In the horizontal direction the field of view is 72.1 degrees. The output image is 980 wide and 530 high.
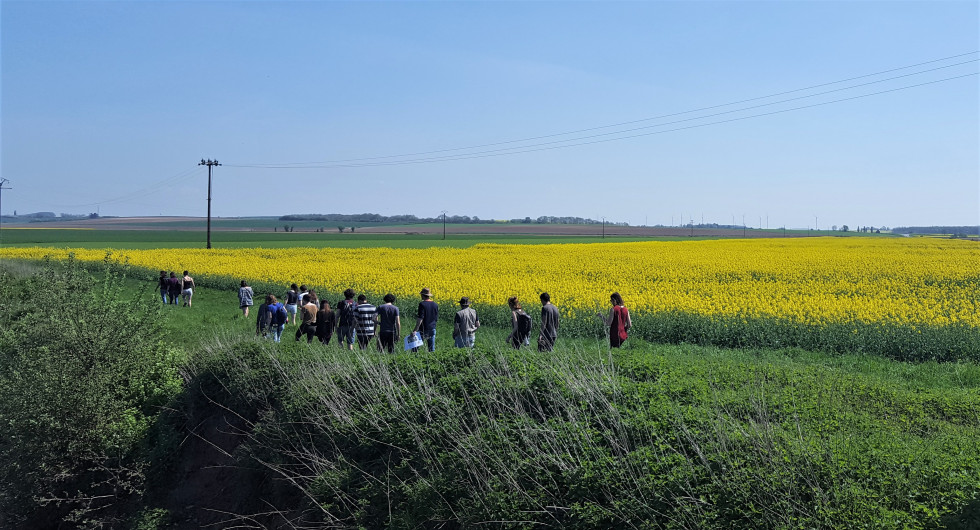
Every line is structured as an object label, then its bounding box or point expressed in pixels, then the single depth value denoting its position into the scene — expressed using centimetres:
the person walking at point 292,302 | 2109
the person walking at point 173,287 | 2617
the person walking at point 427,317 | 1413
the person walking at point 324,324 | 1593
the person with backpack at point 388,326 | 1383
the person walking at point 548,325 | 1297
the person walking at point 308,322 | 1614
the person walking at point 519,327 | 1345
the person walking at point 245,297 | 2269
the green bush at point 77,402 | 1243
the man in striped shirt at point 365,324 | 1441
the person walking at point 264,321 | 1672
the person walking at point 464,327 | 1375
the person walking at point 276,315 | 1692
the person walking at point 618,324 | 1377
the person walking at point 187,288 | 2638
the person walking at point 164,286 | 2631
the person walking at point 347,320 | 1602
